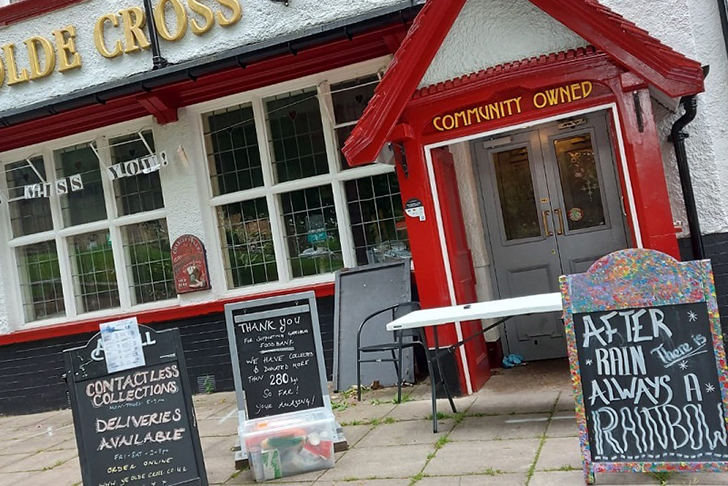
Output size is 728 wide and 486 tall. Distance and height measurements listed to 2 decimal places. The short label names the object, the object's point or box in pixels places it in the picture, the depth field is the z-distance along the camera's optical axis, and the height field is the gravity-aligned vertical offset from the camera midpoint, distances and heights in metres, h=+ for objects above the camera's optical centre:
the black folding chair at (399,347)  5.32 -0.82
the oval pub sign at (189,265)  8.00 +0.28
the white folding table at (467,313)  4.70 -0.51
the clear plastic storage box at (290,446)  4.62 -1.19
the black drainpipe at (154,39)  7.84 +2.96
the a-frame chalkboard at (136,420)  4.28 -0.78
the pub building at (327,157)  5.57 +1.03
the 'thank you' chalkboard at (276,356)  4.98 -0.60
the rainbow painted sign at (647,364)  3.54 -0.81
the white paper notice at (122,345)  4.34 -0.30
